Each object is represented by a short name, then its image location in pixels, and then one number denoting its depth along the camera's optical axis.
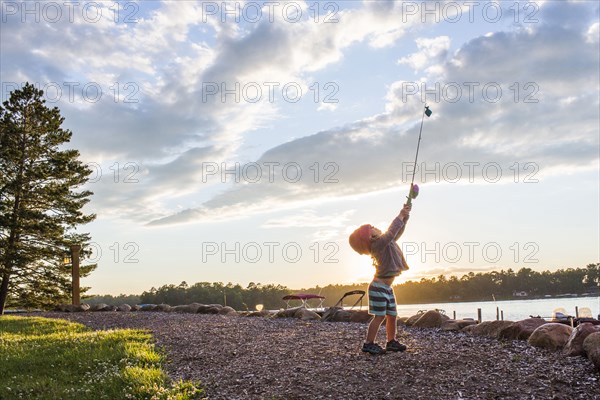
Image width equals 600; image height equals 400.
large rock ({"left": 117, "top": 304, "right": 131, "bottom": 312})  25.29
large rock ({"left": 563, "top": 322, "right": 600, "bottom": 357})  7.66
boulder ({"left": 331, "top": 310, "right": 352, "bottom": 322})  15.34
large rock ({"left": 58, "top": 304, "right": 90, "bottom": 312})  26.72
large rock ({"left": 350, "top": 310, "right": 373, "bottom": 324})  14.66
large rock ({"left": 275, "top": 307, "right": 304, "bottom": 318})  18.03
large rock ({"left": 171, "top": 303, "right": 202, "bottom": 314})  22.22
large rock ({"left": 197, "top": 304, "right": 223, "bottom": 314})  21.40
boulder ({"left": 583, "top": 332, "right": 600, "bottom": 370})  6.94
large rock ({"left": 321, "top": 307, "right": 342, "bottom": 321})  15.87
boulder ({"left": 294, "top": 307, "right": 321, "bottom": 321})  17.08
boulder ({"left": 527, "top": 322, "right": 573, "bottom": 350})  8.26
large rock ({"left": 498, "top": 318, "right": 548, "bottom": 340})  9.21
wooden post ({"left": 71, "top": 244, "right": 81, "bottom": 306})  28.67
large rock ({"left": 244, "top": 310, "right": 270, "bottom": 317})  19.31
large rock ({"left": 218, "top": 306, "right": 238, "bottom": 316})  20.77
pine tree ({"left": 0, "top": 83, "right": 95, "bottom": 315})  30.62
